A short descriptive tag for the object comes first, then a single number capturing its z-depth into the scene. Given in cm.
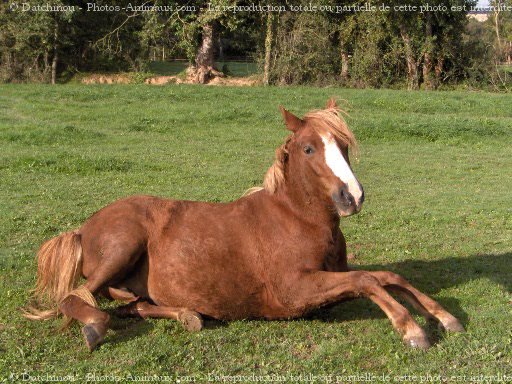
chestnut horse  526
